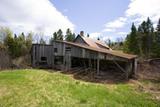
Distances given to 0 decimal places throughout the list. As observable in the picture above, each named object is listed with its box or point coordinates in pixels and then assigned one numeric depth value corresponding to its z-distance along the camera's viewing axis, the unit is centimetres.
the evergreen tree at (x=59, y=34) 2748
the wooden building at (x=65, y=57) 1028
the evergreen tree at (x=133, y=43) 2018
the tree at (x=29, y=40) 1686
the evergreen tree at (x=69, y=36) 2720
